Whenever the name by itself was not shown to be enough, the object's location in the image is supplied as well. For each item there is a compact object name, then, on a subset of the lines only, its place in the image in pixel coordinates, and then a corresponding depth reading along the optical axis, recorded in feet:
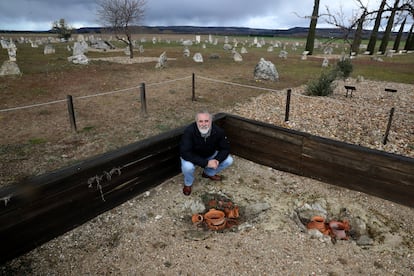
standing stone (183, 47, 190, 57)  66.28
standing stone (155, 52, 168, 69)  47.29
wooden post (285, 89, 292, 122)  21.95
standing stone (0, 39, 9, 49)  75.99
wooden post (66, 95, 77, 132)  18.37
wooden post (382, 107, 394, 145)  18.06
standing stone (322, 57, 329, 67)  56.55
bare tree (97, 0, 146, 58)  57.41
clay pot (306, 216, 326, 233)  10.88
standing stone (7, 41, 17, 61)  51.33
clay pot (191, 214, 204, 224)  11.16
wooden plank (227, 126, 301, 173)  14.30
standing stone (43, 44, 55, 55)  66.67
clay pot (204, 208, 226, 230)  10.81
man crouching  12.07
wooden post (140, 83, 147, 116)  22.91
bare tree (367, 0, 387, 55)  83.10
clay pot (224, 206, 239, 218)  11.45
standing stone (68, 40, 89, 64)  47.50
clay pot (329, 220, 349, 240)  10.39
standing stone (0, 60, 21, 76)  35.63
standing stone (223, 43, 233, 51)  91.17
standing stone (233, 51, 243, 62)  61.10
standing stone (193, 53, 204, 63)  56.34
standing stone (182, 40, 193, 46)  107.14
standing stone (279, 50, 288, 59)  72.13
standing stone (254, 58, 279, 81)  39.78
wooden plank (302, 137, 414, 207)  11.47
